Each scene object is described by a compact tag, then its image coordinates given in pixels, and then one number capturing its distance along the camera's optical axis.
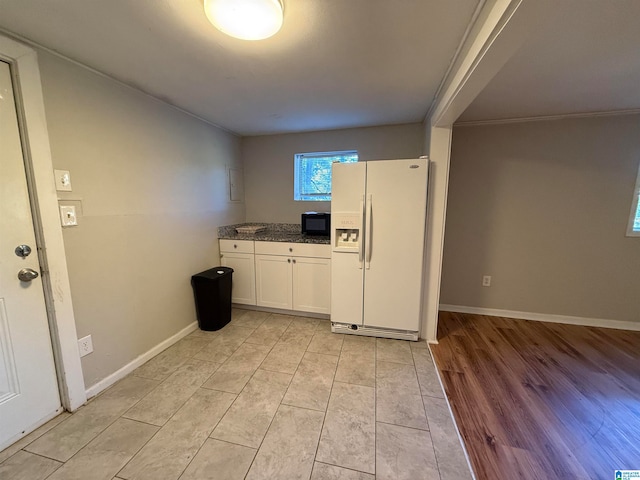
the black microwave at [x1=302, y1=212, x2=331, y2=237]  2.93
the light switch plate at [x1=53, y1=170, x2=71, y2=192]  1.53
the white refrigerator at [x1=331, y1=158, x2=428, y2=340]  2.26
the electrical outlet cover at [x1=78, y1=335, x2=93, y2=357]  1.68
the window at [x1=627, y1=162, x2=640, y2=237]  2.55
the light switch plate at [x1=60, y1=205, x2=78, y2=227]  1.56
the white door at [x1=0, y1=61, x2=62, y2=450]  1.34
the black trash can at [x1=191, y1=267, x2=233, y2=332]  2.54
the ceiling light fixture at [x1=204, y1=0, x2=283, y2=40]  1.04
